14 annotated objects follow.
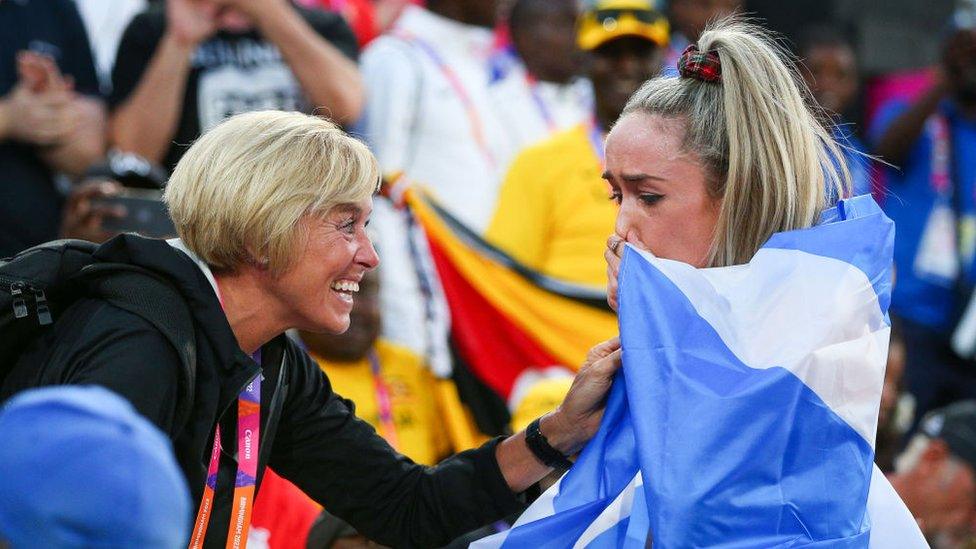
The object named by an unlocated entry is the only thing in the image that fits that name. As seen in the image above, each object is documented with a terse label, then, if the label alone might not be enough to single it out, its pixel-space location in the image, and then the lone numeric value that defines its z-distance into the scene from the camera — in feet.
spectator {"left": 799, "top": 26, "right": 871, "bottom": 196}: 50.44
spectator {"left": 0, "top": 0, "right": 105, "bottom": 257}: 33.47
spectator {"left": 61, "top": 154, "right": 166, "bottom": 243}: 30.78
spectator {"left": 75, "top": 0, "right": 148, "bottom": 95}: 37.83
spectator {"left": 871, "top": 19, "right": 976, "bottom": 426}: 44.14
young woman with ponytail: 19.16
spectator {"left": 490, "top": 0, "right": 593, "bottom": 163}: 43.80
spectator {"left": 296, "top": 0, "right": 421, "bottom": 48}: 42.11
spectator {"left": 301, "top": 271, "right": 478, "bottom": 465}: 33.47
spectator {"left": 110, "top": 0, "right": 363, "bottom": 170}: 35.04
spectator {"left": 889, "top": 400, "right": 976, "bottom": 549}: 35.91
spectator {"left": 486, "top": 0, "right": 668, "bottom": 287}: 36.19
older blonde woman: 17.66
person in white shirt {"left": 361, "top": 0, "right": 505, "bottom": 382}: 36.32
